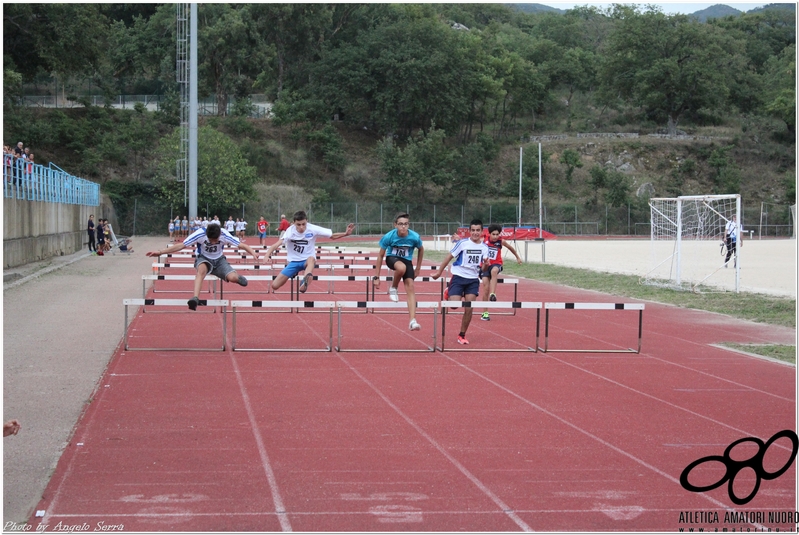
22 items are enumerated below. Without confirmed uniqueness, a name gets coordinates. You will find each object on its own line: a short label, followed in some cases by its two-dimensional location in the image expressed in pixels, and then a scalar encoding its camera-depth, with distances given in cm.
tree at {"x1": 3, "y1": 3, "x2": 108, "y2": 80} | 5528
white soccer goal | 2239
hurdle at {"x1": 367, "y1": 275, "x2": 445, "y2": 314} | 1972
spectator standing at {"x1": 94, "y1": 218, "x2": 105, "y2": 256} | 3716
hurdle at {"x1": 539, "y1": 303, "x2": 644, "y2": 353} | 1146
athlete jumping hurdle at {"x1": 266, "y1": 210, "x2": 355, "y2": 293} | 1444
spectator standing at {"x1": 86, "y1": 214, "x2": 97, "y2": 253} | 3753
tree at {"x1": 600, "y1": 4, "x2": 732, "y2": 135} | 9012
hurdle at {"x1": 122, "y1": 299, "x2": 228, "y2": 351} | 1156
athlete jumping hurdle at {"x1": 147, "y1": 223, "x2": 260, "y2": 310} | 1357
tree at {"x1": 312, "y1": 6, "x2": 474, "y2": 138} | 7681
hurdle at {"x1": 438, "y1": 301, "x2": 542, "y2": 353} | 1165
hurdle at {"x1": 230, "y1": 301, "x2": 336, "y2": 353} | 1151
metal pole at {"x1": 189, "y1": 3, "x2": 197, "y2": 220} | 3847
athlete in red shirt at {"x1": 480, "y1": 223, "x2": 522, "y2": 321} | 1609
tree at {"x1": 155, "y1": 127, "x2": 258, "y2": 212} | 6047
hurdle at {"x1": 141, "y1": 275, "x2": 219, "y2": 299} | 1521
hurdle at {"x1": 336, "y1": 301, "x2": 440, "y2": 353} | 1154
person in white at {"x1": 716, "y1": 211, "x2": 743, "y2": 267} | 2761
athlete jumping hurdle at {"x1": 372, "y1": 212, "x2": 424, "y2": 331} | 1321
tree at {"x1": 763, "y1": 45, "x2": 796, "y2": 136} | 8988
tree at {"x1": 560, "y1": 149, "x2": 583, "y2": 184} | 7856
